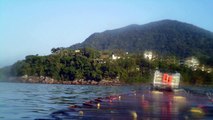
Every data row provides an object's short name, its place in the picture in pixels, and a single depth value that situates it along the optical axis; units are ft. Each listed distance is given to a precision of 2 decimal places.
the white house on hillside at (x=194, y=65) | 457.51
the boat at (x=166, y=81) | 182.86
